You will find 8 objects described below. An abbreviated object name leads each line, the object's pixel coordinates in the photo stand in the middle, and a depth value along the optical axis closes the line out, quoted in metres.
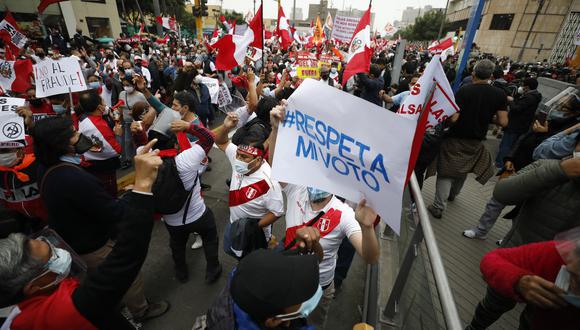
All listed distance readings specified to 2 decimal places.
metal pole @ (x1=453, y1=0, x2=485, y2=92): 5.37
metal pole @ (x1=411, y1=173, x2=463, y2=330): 1.29
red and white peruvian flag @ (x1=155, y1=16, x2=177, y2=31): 16.52
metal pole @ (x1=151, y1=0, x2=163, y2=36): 17.18
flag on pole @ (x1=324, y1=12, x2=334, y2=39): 15.51
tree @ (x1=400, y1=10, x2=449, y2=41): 51.31
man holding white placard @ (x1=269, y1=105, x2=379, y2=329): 2.18
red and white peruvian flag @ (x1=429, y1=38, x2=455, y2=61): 10.05
